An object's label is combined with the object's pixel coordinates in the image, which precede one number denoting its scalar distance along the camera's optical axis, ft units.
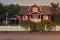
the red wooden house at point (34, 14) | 152.05
